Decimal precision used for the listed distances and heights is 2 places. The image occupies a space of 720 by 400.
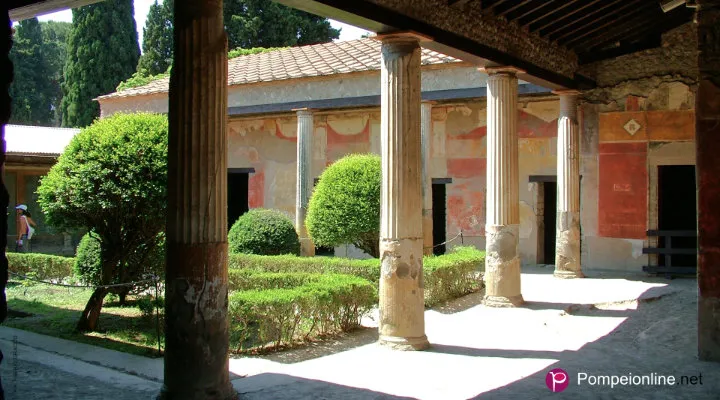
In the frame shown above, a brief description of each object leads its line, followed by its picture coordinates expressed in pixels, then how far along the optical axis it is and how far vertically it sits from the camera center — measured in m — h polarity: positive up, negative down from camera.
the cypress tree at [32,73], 35.53 +7.18
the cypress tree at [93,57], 26.88 +5.87
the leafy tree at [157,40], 27.88 +6.89
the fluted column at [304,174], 14.66 +0.68
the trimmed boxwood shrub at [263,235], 12.41 -0.53
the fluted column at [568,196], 11.45 +0.15
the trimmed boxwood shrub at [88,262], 9.99 -0.82
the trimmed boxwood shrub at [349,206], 11.42 -0.01
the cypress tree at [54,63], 40.19 +8.62
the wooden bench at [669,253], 11.59 -0.82
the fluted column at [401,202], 6.52 +0.03
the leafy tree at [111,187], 7.87 +0.22
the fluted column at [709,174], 5.71 +0.26
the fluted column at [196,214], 4.39 -0.05
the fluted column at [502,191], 8.89 +0.19
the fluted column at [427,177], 13.59 +0.57
